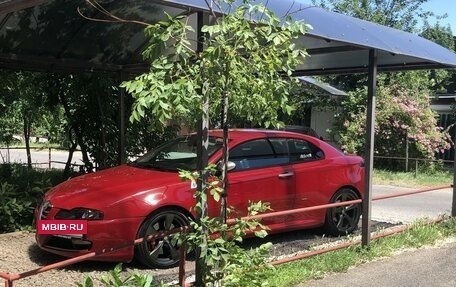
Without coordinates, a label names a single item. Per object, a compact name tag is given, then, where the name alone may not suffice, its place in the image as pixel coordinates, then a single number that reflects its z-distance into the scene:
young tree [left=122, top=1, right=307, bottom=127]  3.54
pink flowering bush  18.56
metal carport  6.36
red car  5.81
